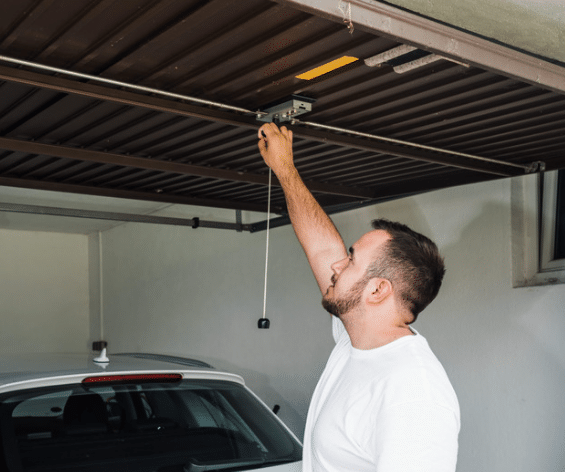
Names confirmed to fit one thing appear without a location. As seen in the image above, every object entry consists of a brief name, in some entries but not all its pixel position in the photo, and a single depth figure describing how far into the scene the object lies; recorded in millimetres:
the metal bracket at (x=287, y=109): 3482
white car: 2867
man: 1806
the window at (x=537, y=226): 5008
